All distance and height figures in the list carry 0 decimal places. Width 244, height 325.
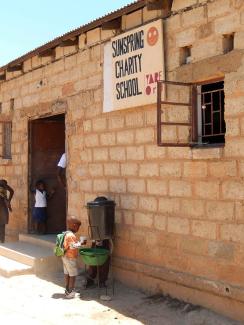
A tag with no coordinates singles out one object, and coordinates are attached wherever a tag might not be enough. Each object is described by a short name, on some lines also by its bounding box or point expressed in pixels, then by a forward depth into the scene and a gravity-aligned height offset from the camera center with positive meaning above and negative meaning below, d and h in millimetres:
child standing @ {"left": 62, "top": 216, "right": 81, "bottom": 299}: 6914 -1344
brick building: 5727 +245
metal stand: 7148 -1588
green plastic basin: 6852 -1279
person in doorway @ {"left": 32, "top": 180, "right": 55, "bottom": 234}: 10125 -862
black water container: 7227 -773
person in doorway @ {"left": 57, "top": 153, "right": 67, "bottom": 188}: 9156 -52
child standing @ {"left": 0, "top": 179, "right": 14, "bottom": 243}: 10344 -771
